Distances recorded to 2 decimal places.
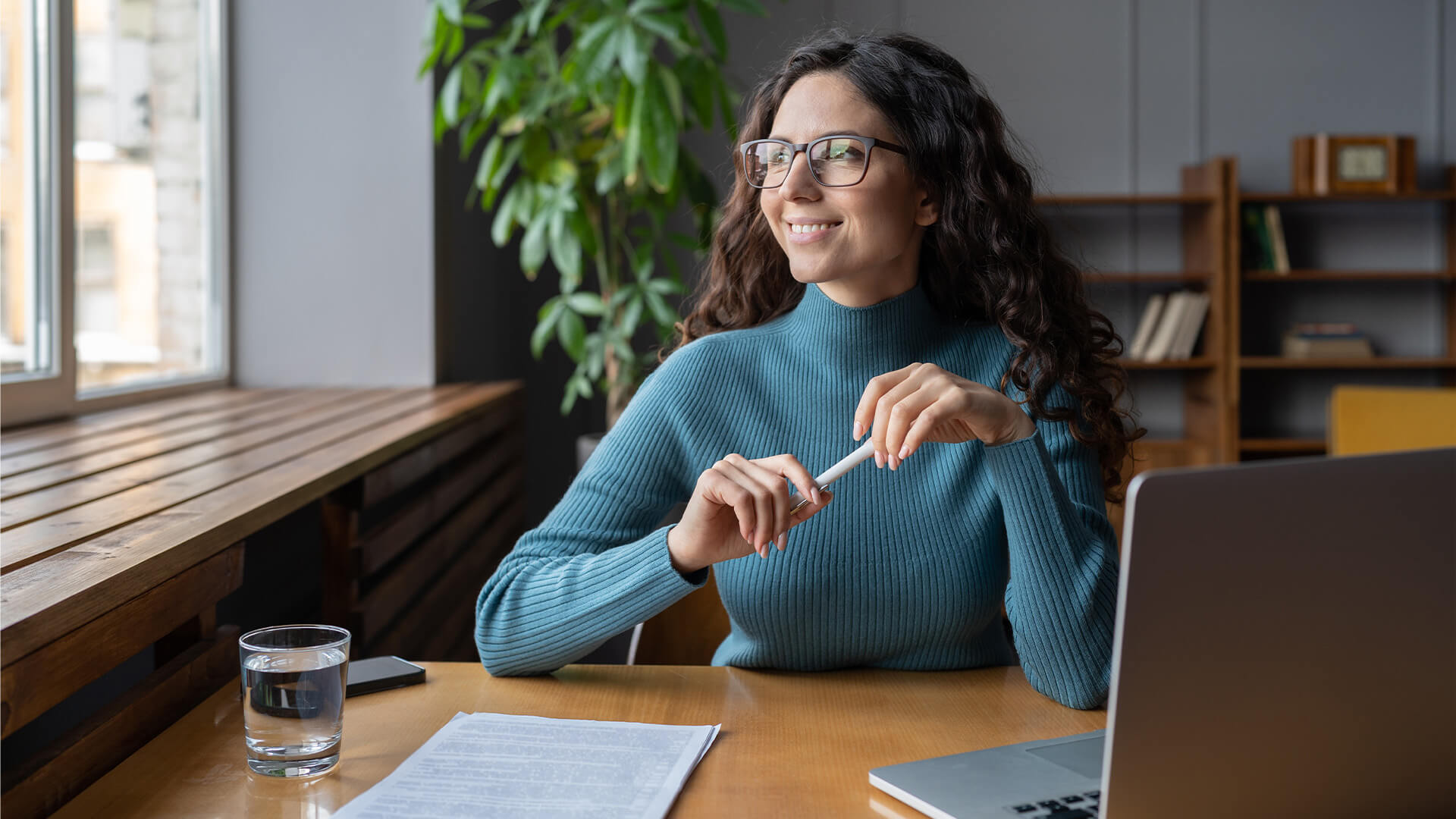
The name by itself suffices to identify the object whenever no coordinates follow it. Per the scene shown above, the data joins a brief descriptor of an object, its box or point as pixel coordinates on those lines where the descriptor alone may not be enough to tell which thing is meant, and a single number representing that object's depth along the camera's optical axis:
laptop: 0.60
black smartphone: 1.05
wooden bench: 0.89
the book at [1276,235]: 4.42
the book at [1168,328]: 4.42
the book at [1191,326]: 4.40
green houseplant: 2.67
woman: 1.13
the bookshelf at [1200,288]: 4.30
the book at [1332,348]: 4.45
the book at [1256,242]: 4.44
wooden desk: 0.82
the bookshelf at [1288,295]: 4.34
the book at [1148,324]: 4.53
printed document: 0.79
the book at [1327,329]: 4.48
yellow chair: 2.73
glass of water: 0.84
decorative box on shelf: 4.38
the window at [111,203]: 2.12
